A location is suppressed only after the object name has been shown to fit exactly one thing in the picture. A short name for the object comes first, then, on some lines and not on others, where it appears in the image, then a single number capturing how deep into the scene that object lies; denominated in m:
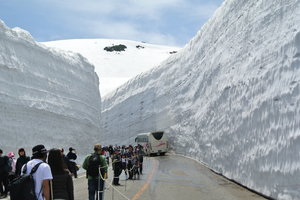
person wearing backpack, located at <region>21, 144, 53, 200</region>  4.90
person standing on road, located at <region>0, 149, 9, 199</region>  11.78
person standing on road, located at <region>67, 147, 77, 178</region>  17.39
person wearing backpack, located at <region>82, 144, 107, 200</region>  9.18
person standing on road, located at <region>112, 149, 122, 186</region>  15.61
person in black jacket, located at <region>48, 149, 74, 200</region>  6.05
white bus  39.47
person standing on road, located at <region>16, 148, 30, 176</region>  11.53
